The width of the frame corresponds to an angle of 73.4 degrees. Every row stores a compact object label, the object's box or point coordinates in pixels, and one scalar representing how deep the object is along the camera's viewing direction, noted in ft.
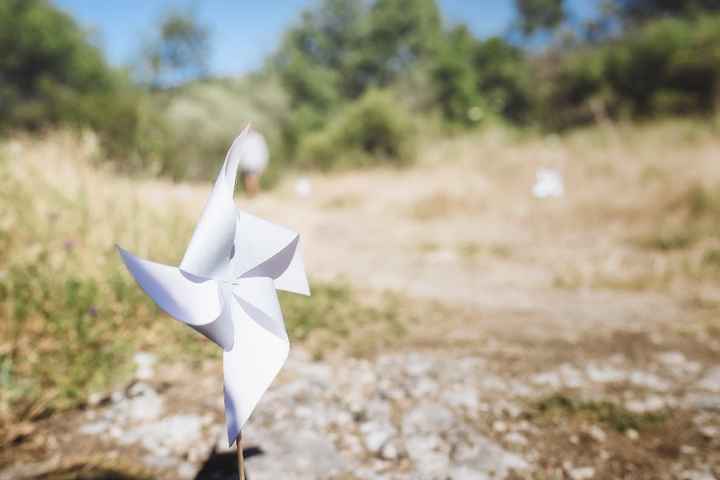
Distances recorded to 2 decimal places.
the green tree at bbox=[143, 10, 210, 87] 98.02
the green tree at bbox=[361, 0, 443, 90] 107.65
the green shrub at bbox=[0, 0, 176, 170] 87.56
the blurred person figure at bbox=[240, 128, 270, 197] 32.30
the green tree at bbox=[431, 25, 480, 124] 79.56
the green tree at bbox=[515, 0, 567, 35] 114.42
